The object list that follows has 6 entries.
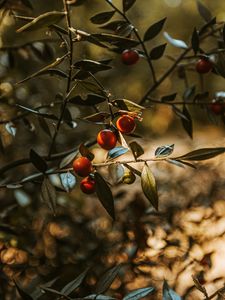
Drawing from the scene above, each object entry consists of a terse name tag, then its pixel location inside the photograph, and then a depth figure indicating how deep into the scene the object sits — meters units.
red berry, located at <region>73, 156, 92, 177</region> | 0.70
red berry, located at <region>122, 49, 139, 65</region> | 0.90
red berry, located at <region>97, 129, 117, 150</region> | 0.69
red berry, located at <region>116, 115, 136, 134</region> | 0.69
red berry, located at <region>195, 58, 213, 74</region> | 0.89
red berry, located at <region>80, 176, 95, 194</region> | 0.78
